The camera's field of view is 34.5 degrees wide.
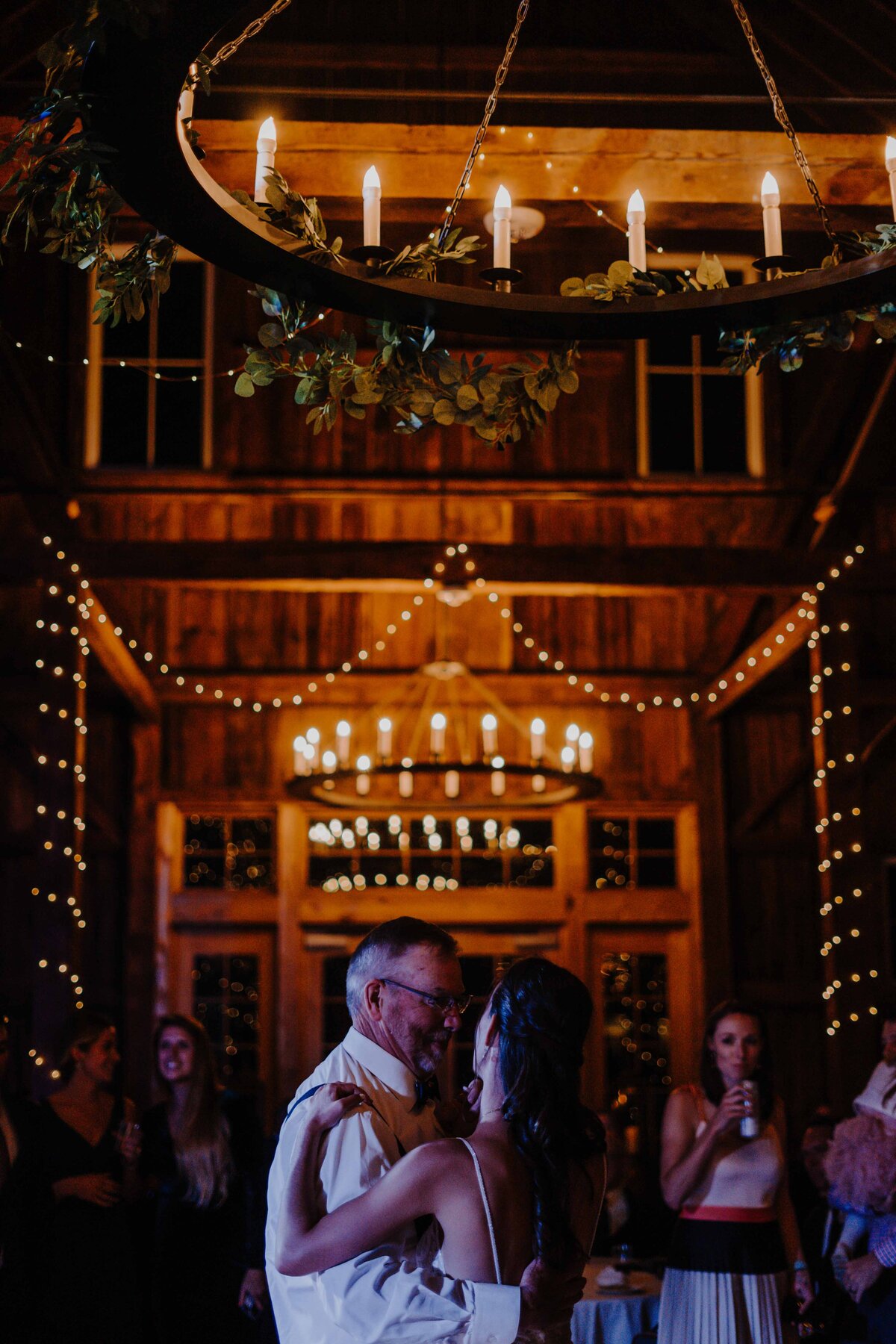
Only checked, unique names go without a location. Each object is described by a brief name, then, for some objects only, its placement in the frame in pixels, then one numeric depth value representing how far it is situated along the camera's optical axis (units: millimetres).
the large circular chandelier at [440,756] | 7488
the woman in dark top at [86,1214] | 4633
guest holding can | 3930
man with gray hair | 2098
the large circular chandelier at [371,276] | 2051
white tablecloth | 4395
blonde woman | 4746
